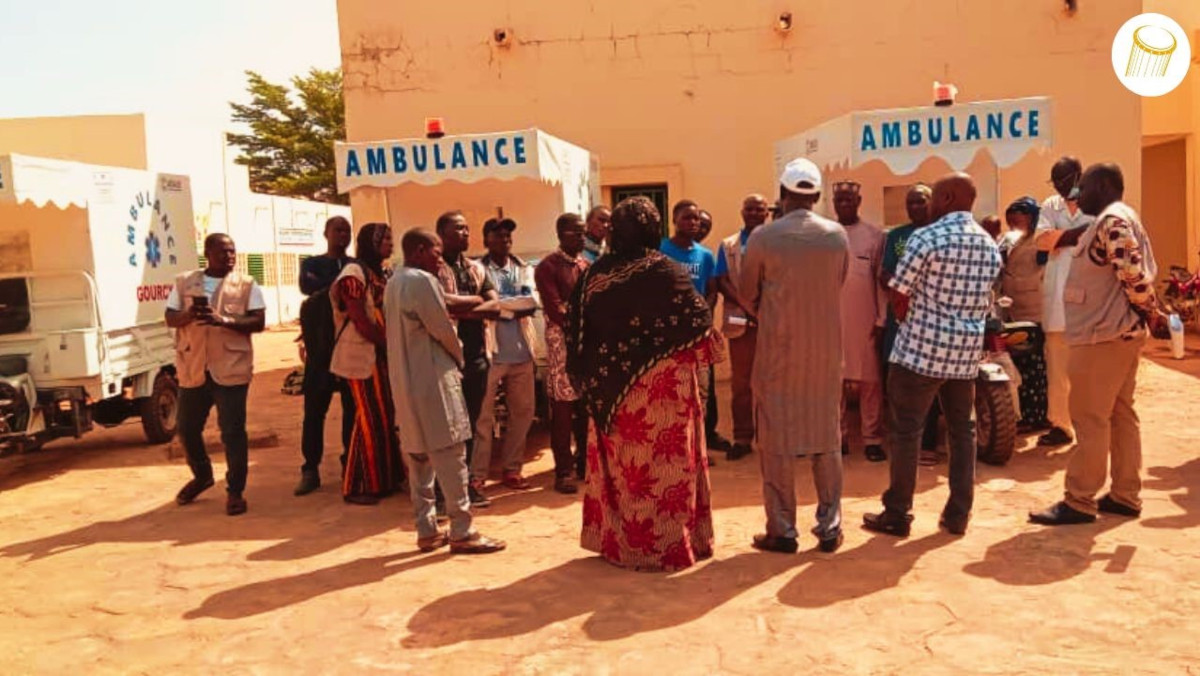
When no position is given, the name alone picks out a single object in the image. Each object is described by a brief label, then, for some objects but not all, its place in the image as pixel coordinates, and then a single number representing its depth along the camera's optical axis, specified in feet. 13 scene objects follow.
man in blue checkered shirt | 15.03
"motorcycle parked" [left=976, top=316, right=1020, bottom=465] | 20.07
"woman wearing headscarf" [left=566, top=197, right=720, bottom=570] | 14.10
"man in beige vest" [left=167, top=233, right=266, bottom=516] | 19.30
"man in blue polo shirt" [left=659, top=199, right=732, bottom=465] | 21.06
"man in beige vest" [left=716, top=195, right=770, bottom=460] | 21.18
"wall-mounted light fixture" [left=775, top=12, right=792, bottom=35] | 34.65
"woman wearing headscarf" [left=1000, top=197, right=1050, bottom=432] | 22.09
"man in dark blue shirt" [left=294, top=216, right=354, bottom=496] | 21.16
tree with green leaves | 104.53
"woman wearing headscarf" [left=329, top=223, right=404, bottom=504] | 18.60
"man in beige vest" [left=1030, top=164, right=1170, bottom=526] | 15.26
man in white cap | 14.52
